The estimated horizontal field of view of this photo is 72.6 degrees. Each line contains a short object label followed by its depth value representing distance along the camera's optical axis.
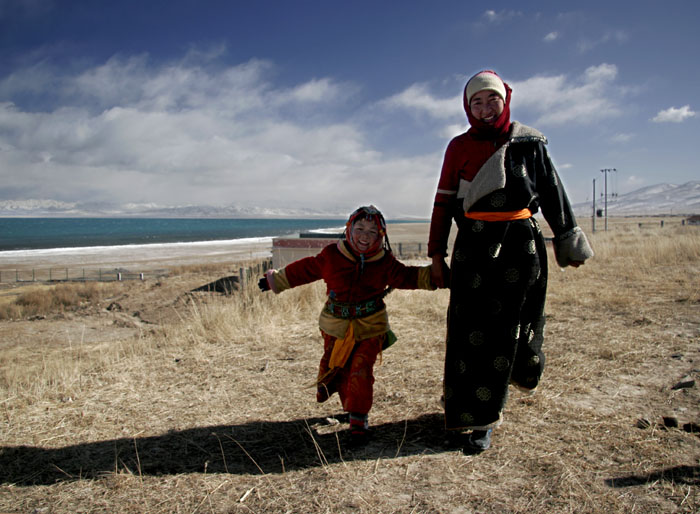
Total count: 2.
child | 2.69
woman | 2.40
